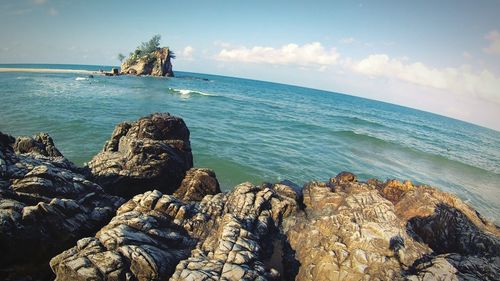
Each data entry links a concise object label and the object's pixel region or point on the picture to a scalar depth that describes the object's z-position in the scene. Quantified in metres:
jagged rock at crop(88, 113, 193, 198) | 13.69
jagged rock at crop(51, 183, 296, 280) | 7.08
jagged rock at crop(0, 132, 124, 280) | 7.60
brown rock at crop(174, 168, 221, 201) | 13.83
